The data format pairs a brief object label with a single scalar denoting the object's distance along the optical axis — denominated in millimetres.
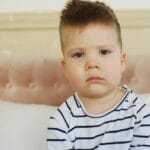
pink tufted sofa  963
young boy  773
